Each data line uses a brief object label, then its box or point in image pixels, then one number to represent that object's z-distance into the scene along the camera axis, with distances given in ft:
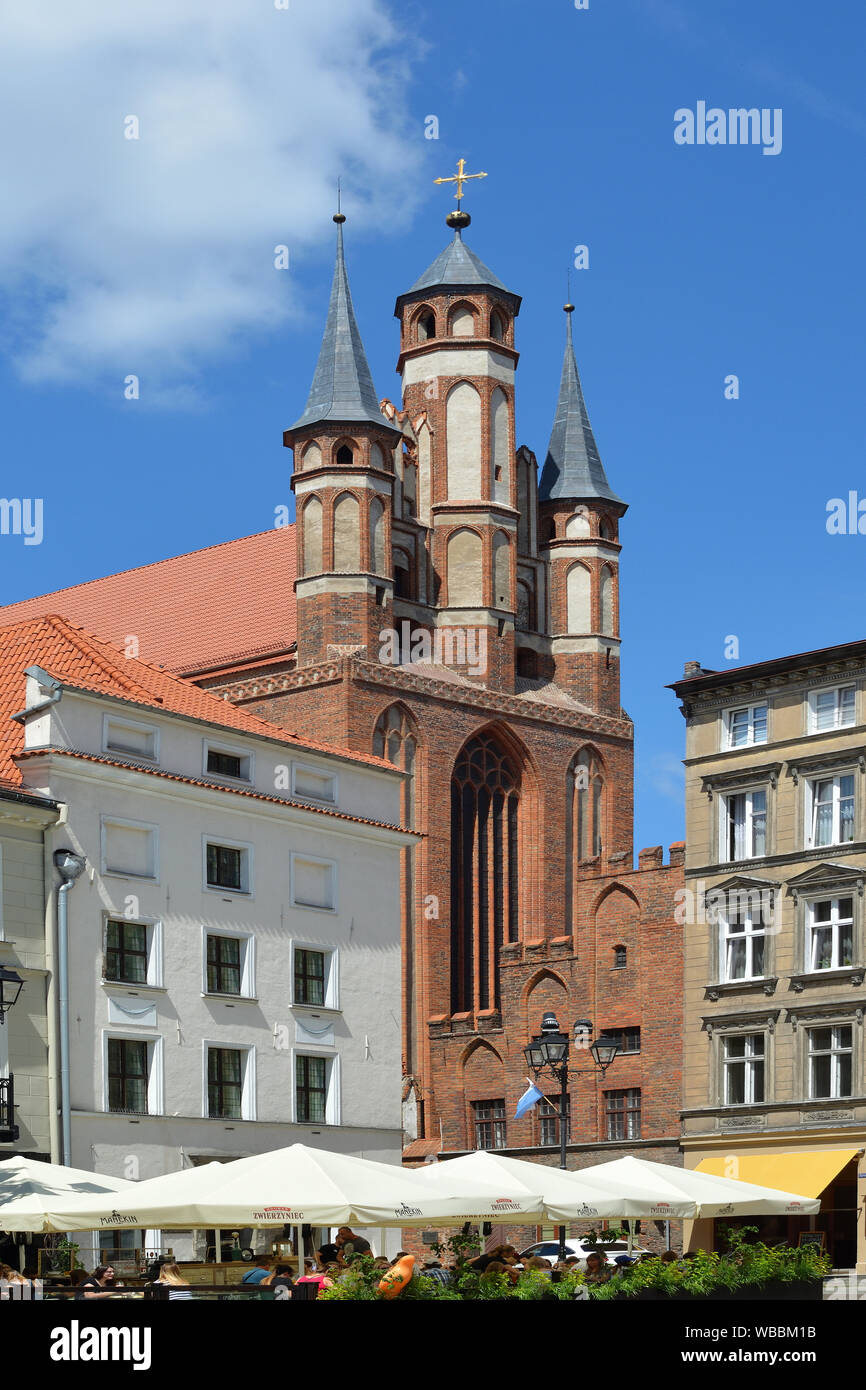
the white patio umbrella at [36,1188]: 69.05
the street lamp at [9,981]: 80.12
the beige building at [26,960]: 97.14
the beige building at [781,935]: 132.16
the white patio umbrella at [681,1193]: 79.77
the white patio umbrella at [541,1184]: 74.18
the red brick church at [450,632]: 184.24
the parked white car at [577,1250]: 113.50
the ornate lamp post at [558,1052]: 88.02
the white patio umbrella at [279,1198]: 63.67
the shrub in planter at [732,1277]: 57.21
